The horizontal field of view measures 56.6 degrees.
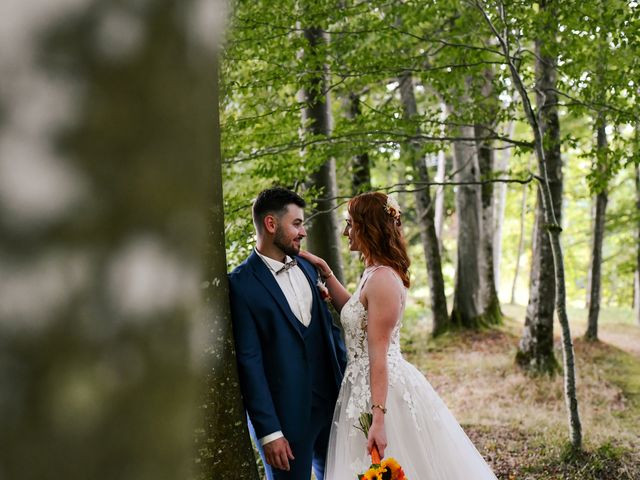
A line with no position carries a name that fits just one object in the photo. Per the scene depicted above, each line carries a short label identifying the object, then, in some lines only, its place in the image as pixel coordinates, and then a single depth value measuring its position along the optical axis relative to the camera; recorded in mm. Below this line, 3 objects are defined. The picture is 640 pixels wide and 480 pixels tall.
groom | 2982
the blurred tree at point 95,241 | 697
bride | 3307
